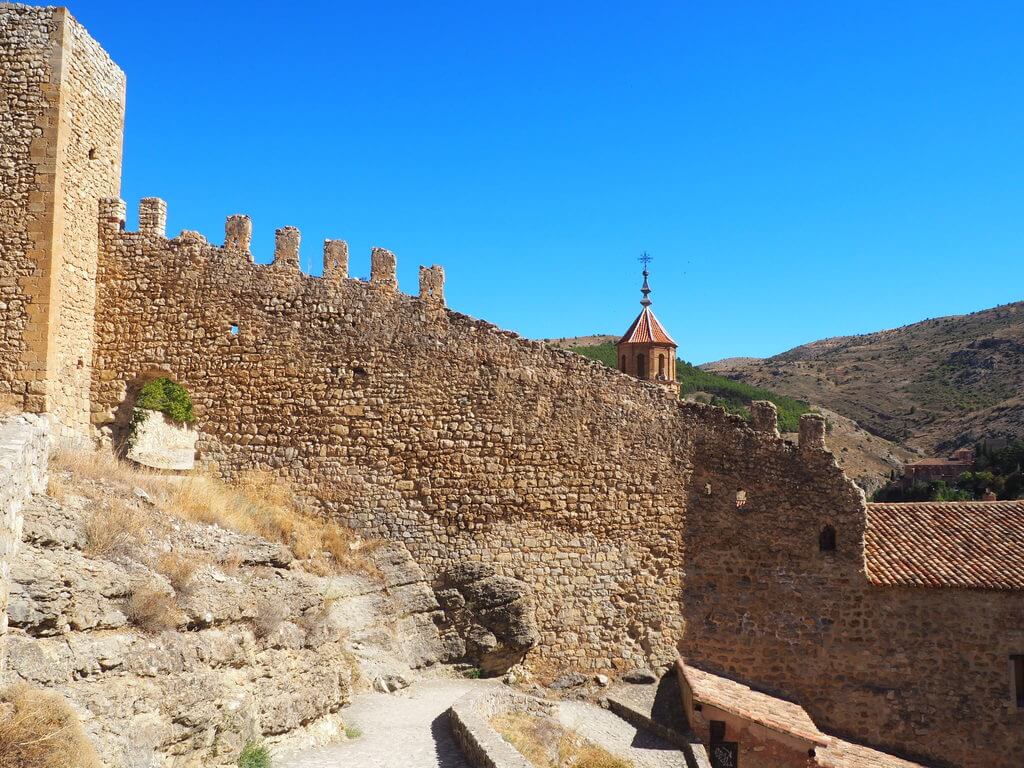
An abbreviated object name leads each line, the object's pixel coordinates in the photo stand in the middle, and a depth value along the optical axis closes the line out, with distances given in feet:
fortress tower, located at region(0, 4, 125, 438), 39.68
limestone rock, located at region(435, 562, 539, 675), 44.45
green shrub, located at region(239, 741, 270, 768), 27.99
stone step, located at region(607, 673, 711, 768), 42.04
